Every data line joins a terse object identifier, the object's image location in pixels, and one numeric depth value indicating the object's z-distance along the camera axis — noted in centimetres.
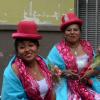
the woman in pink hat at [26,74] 274
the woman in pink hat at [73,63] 348
